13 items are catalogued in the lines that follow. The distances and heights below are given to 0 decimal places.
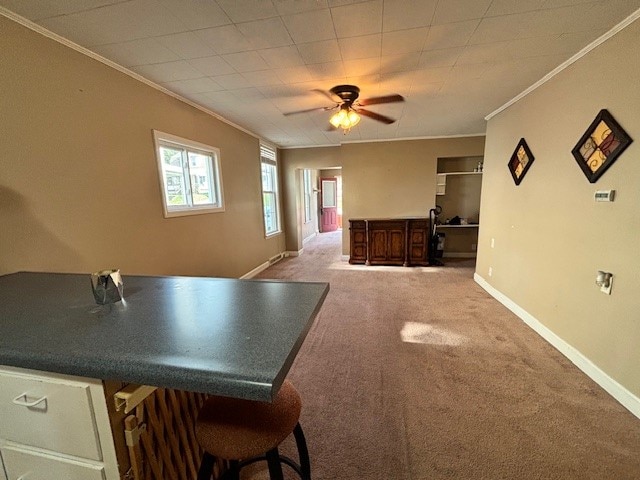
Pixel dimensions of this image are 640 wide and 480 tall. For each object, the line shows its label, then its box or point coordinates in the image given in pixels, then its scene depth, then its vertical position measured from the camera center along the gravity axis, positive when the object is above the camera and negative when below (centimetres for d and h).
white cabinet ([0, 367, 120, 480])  74 -63
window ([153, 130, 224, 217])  282 +29
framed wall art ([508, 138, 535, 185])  279 +32
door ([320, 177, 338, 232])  956 -29
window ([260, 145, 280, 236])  539 +16
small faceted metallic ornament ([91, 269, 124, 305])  108 -34
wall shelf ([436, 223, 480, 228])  537 -66
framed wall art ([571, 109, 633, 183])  176 +30
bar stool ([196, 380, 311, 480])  84 -74
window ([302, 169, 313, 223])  796 +7
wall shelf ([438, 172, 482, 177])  529 +38
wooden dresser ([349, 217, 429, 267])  509 -85
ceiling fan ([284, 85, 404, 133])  263 +98
